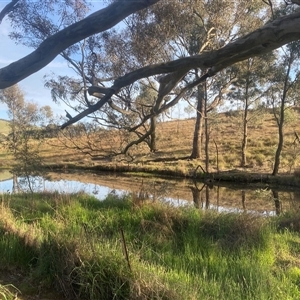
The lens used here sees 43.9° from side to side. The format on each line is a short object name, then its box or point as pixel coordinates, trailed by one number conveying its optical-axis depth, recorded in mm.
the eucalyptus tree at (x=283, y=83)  13453
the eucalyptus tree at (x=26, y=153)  7324
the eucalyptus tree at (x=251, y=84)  14773
